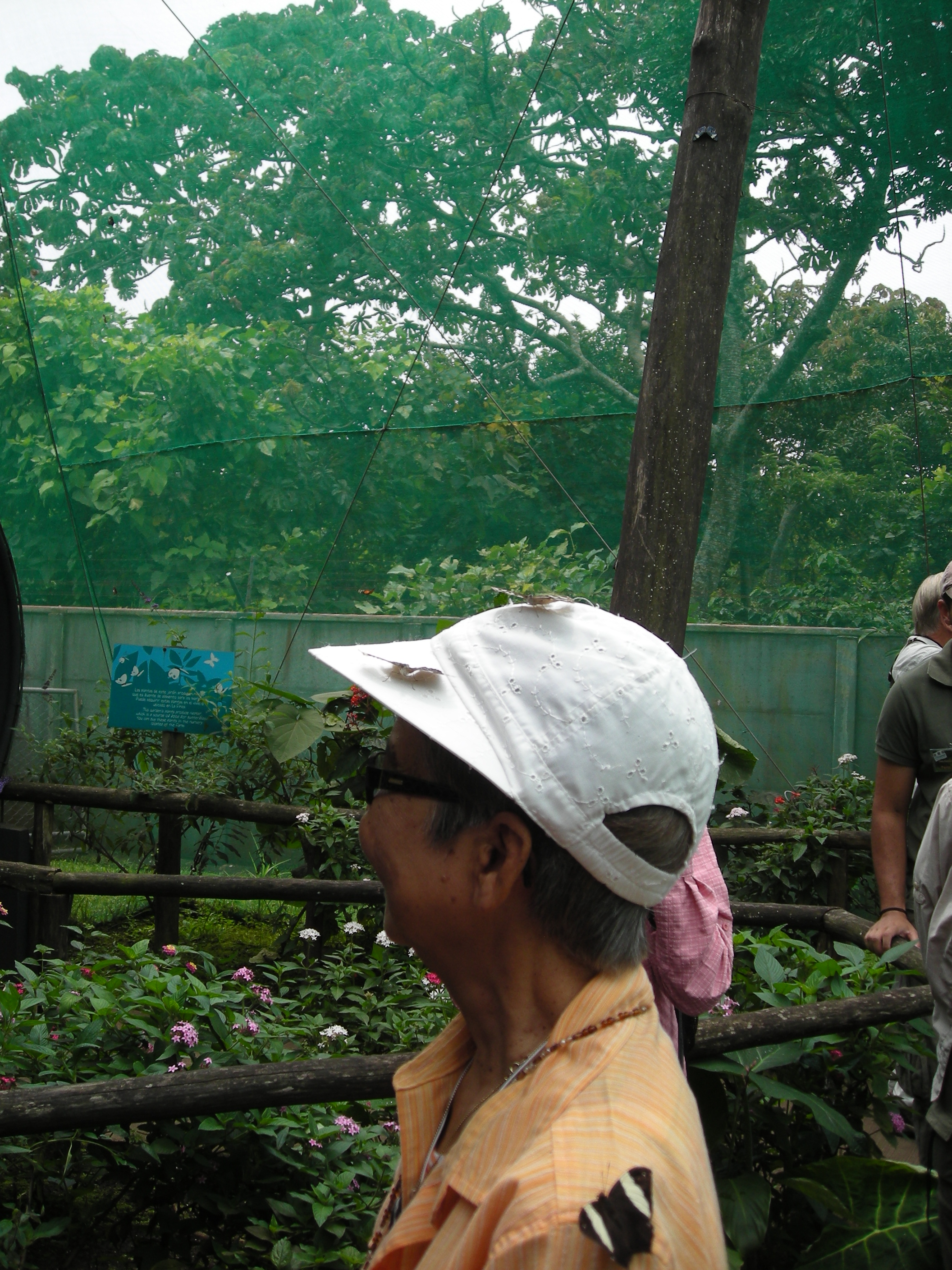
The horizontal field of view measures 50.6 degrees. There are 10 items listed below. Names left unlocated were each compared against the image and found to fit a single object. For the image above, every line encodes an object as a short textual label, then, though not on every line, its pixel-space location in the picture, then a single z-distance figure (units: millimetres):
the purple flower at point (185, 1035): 2100
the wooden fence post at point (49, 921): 4215
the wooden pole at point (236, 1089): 1724
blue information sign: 5254
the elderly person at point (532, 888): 769
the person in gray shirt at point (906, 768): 2480
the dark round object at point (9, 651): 6121
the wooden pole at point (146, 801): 4738
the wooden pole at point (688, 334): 2977
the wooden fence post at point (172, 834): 4625
